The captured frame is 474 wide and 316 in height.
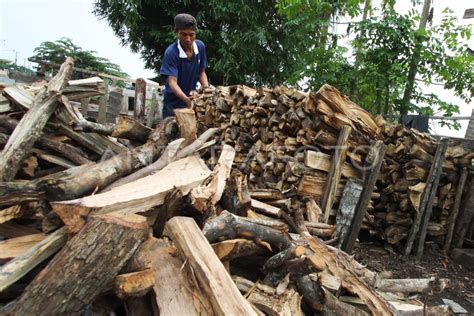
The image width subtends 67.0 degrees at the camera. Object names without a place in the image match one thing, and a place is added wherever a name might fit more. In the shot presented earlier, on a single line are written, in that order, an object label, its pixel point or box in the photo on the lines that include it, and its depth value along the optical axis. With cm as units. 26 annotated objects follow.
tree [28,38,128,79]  2206
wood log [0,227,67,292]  145
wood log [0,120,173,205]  170
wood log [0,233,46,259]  161
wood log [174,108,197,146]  273
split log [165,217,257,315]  139
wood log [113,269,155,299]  140
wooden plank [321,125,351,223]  339
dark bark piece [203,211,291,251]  173
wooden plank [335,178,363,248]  326
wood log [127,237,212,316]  144
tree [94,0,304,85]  1247
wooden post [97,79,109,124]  823
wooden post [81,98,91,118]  812
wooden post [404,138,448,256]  378
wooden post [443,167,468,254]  401
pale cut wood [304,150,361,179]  352
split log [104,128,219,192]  214
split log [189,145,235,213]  189
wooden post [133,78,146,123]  712
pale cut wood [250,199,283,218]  245
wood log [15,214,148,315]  130
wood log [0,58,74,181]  223
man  367
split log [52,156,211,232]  149
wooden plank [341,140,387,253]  326
